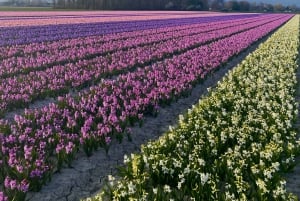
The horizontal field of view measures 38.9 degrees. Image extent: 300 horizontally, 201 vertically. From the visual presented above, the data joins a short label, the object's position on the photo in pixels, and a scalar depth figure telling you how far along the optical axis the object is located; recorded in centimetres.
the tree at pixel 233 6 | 13800
